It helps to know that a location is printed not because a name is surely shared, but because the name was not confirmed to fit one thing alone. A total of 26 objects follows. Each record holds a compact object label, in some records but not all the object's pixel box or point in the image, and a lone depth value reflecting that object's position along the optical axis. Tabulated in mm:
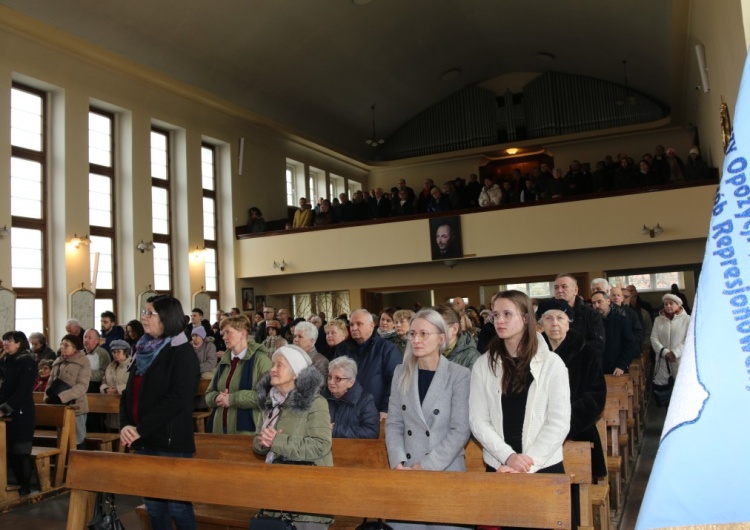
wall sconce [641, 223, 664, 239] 12211
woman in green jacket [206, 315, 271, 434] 4305
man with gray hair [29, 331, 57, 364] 8180
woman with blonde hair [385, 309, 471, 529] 2879
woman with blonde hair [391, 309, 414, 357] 5445
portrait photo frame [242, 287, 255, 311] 15094
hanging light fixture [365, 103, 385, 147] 18520
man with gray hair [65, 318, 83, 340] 8573
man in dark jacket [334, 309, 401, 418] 4785
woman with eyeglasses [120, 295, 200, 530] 3340
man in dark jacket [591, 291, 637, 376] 5887
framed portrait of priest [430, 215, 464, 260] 13633
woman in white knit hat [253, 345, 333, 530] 3000
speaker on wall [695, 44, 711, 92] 9836
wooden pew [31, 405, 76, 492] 5840
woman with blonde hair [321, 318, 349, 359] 5277
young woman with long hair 2648
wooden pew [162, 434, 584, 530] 3211
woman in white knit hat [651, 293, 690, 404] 6906
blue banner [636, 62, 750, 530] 1162
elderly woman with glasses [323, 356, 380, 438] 3822
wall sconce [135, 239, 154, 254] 12550
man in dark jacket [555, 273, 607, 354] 4719
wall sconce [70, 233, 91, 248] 11312
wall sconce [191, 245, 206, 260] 13969
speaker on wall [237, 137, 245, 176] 15219
